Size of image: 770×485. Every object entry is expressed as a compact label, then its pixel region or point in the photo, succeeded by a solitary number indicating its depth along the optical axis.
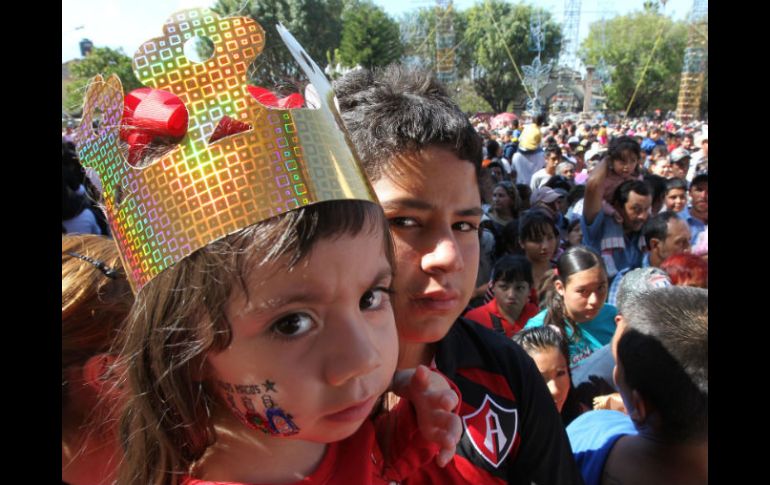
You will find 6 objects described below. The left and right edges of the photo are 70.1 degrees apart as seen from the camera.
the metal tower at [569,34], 39.38
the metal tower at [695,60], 17.39
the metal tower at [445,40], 29.30
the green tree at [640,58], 46.57
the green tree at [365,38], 24.53
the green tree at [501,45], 44.16
